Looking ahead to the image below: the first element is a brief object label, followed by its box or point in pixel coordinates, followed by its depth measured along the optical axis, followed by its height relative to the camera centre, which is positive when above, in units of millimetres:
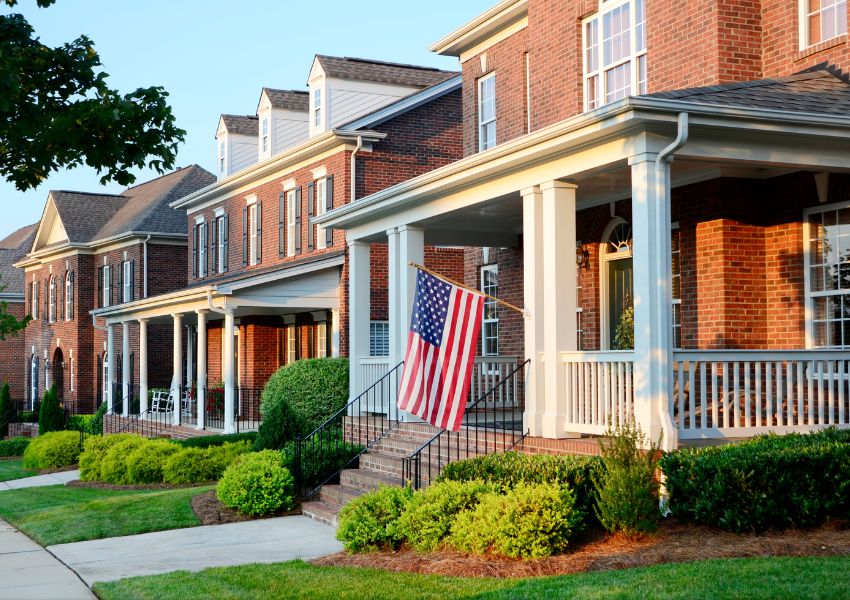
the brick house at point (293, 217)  24906 +3368
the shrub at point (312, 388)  20844 -1163
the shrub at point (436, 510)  10328 -1848
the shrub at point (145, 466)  19719 -2545
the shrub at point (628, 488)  9711 -1532
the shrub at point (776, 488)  9344 -1497
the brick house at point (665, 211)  10781 +1680
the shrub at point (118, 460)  20492 -2550
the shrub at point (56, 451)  25625 -2917
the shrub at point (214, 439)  21648 -2282
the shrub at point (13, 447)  33562 -3657
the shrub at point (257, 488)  14211 -2180
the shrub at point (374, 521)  10859 -2048
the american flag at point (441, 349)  12641 -231
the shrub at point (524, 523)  9539 -1838
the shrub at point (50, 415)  35500 -2766
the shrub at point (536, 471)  10328 -1485
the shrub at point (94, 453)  21509 -2542
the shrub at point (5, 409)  41781 -3025
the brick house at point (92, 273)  38281 +2564
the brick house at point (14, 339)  51212 -126
